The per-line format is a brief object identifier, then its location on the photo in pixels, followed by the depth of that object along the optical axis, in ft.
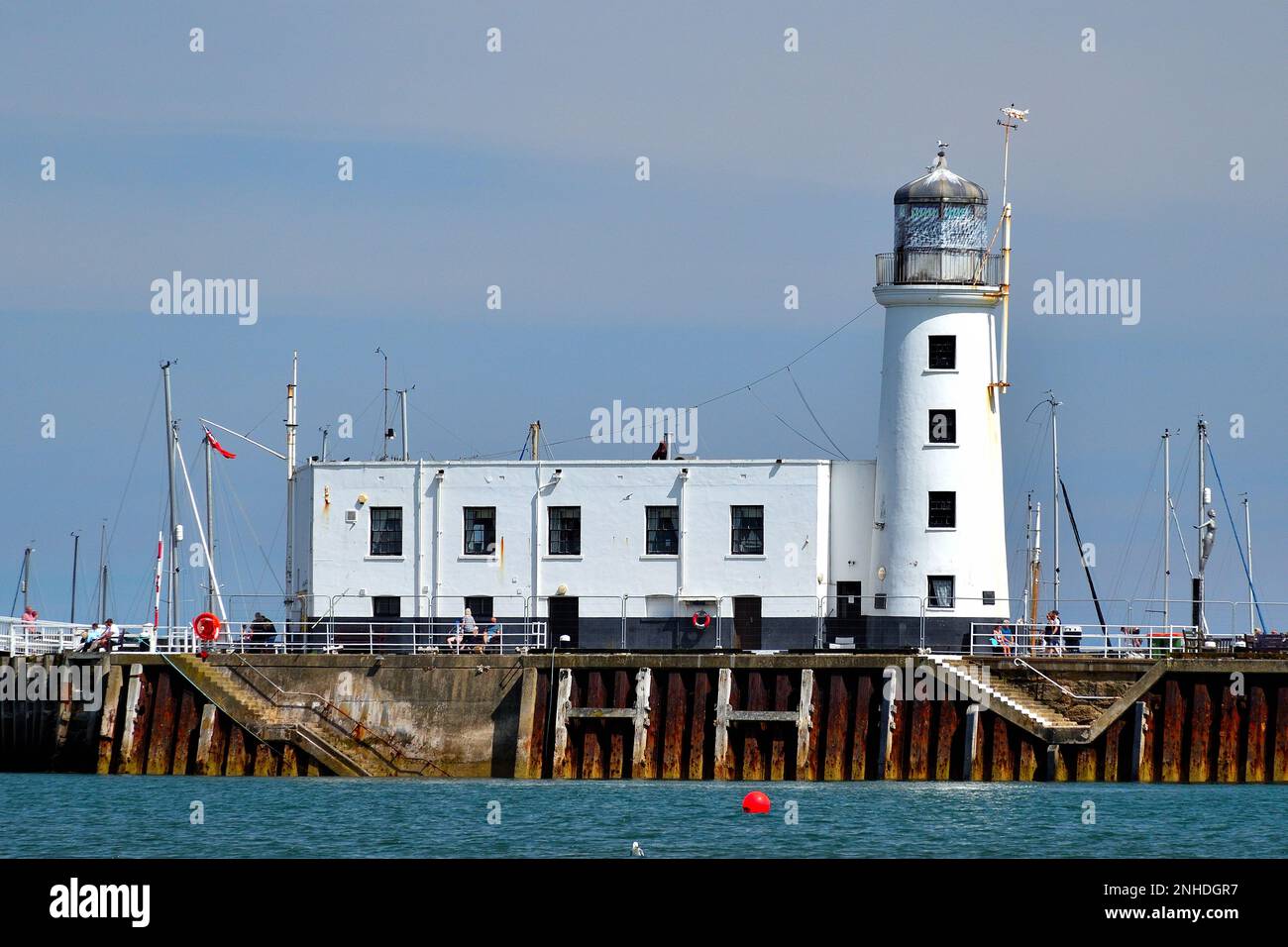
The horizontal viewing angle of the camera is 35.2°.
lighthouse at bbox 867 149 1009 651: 160.86
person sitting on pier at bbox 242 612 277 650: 161.58
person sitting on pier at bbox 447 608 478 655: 161.05
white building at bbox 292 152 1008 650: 161.58
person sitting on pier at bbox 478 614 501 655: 162.09
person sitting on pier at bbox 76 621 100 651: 166.30
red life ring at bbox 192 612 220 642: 157.48
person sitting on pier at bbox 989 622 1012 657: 156.15
